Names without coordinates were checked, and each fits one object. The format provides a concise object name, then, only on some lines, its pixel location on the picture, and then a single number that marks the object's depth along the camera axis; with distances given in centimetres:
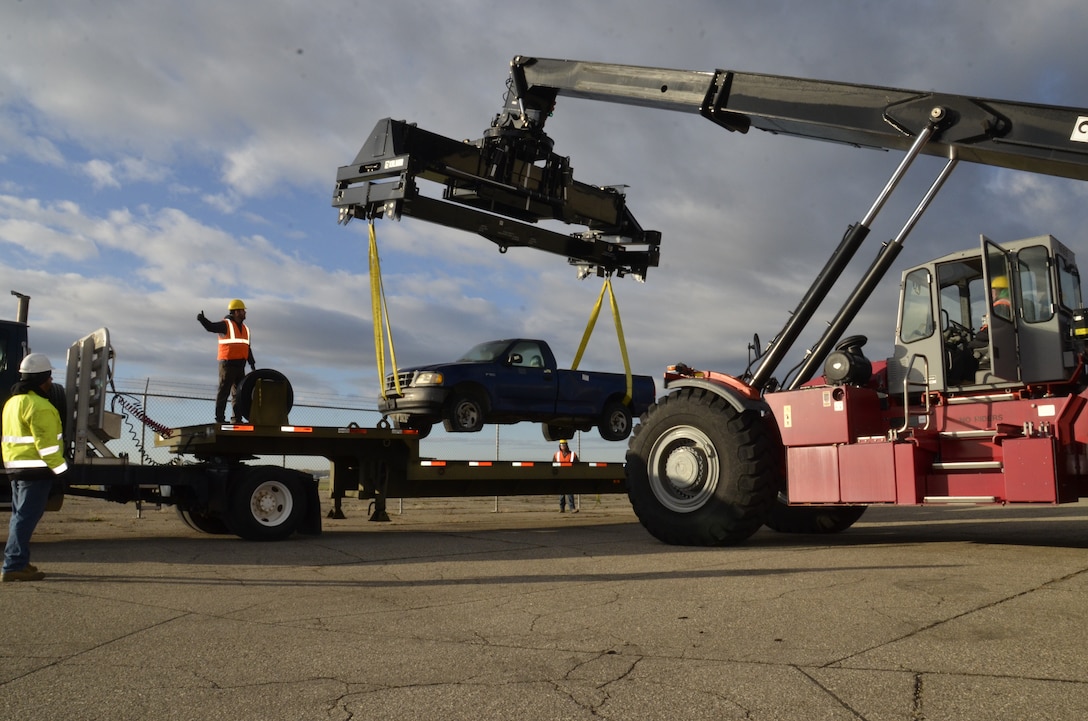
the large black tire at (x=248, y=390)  1142
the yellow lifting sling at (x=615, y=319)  1446
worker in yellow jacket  770
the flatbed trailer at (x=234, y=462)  1092
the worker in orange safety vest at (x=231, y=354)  1209
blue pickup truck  1480
